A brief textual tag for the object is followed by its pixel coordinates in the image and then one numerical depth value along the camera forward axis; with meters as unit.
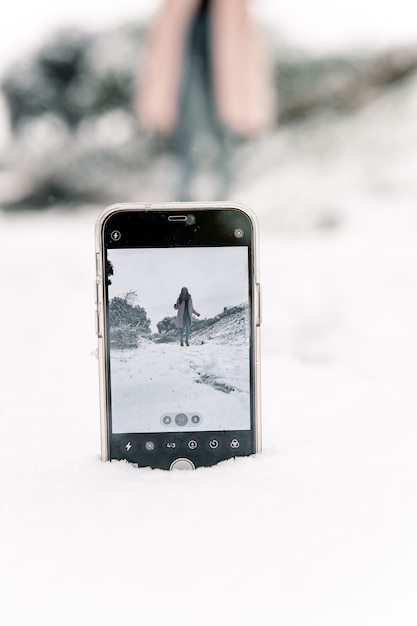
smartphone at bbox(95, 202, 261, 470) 0.48
